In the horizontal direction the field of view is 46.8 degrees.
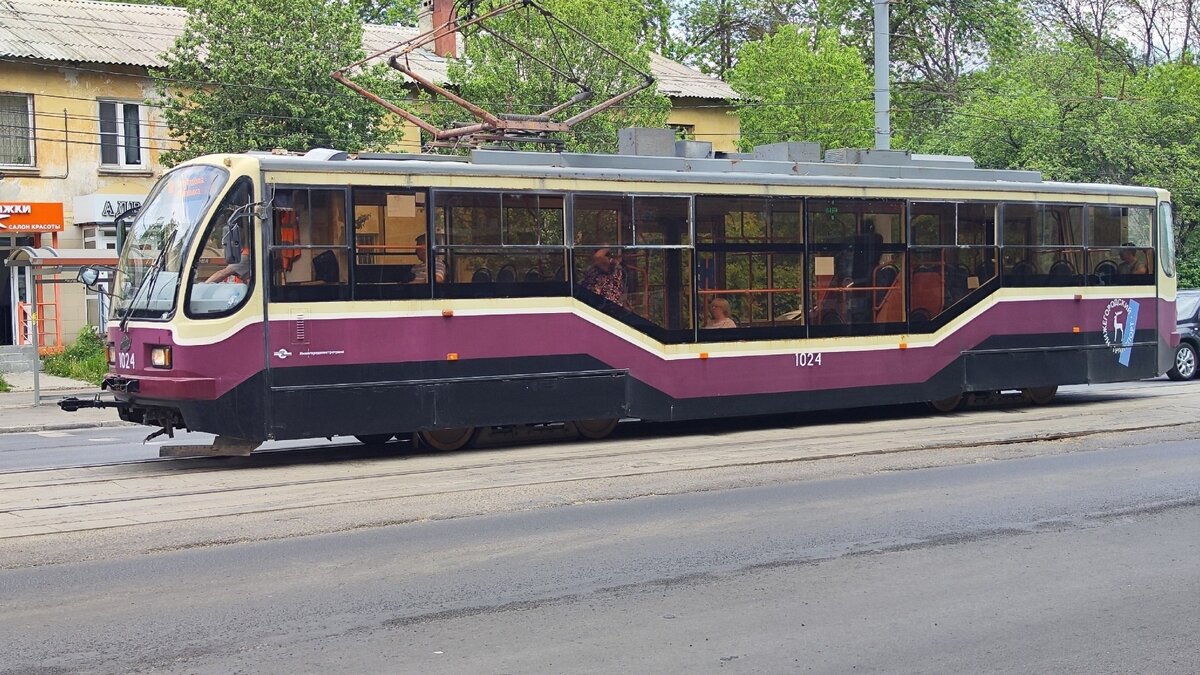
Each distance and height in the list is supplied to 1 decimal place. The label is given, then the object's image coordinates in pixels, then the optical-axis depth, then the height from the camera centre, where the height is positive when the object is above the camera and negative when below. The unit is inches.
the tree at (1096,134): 1385.3 +150.4
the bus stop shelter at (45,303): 1038.6 -4.9
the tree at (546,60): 1186.6 +196.4
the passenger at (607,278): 563.5 +4.2
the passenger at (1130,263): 736.3 +9.1
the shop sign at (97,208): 1248.2 +79.4
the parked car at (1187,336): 937.7 -38.8
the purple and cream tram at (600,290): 492.7 -1.1
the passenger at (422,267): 523.8 +9.1
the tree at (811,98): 1505.9 +204.8
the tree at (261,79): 1097.4 +171.8
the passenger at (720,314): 598.5 -12.0
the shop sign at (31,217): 1211.2 +71.4
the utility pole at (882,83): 890.1 +129.6
